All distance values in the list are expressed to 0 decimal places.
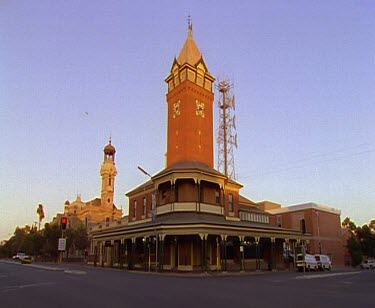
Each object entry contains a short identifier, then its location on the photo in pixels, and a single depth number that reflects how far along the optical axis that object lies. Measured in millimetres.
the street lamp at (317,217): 62028
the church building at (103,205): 91688
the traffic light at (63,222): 31959
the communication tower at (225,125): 66812
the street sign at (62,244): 37125
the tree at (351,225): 73819
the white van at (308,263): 41794
